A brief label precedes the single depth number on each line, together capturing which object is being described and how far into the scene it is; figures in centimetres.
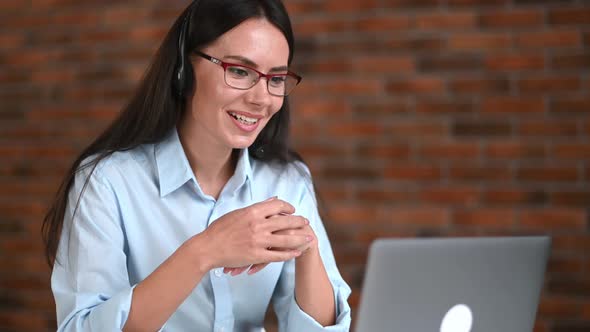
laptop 216
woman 240
